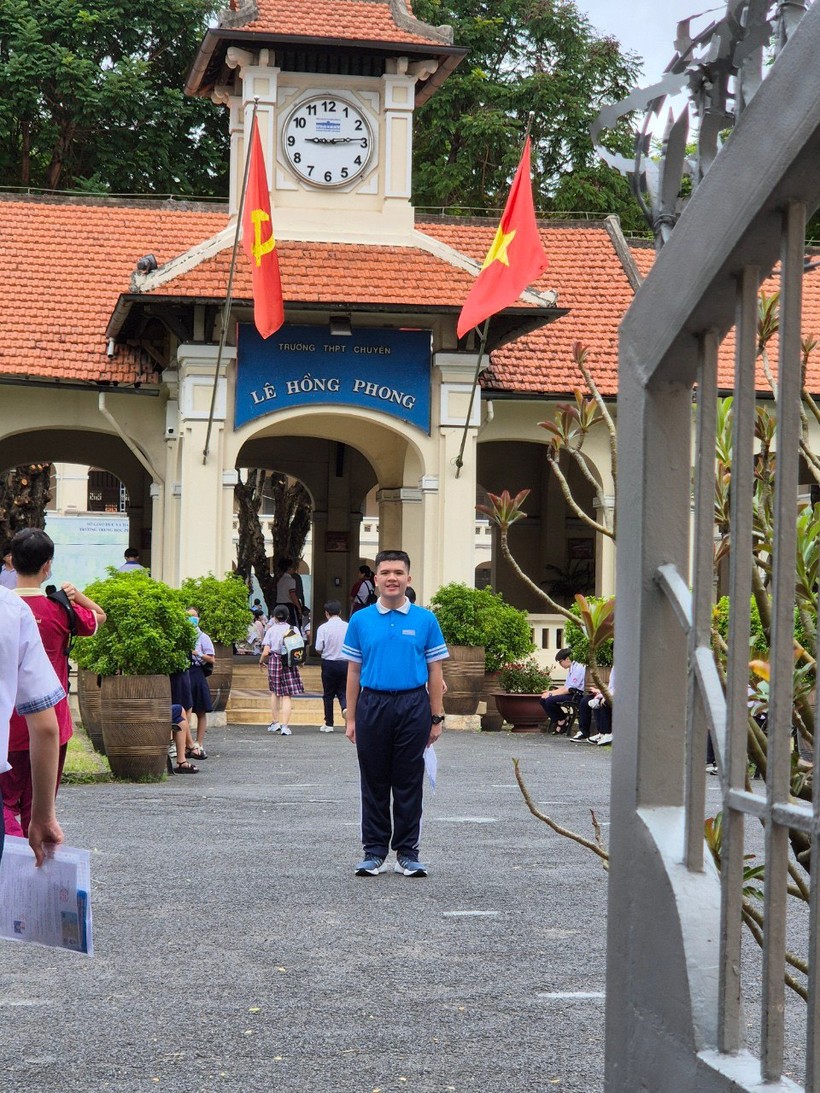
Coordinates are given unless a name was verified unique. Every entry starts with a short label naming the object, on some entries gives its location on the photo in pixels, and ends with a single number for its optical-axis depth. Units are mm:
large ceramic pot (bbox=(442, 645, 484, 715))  20281
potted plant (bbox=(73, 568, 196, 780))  13359
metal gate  2658
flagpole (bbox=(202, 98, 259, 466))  19766
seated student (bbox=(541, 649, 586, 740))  20098
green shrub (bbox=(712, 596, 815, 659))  12601
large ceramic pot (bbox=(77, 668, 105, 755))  15734
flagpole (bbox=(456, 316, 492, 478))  20906
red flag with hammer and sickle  19500
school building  21875
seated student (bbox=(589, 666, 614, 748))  18844
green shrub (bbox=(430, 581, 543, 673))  20531
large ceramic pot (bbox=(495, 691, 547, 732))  20719
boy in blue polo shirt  8719
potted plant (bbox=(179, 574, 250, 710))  20344
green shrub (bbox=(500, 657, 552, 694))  20797
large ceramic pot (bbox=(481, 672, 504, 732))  20750
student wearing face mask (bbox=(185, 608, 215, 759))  15531
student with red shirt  6637
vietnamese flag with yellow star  18562
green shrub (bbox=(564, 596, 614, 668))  19438
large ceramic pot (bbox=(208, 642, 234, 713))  20422
